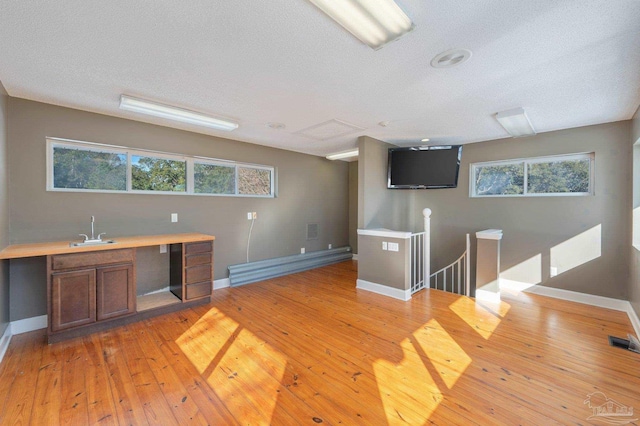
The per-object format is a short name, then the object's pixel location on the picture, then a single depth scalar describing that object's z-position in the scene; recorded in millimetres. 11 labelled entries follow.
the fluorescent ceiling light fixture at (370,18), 1497
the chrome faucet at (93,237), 3068
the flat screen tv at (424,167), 4461
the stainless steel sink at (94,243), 2846
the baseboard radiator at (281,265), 4578
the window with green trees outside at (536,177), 3855
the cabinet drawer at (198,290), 3529
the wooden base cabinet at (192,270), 3486
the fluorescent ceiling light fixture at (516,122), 3133
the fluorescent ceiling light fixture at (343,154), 5325
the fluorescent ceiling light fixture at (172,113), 2846
